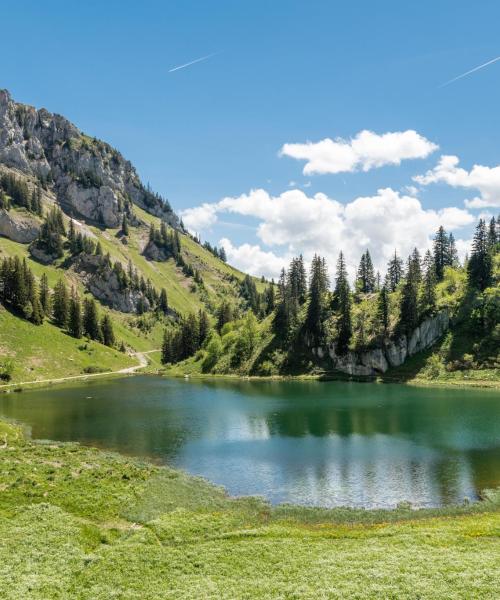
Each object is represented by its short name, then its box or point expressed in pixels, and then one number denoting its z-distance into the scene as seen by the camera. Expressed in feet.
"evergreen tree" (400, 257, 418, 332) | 464.65
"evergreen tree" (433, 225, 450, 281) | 549.54
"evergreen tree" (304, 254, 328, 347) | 507.71
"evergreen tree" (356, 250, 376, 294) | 604.08
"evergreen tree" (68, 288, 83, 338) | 597.52
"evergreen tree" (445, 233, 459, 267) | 559.22
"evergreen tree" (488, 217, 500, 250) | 619.55
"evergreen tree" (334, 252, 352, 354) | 484.33
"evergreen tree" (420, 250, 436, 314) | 464.65
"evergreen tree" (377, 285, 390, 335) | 475.31
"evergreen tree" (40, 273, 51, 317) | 606.67
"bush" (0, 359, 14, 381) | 426.92
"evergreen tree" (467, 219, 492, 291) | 469.98
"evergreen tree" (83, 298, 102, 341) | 640.17
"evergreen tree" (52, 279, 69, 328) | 602.03
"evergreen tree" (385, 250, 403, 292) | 629.10
